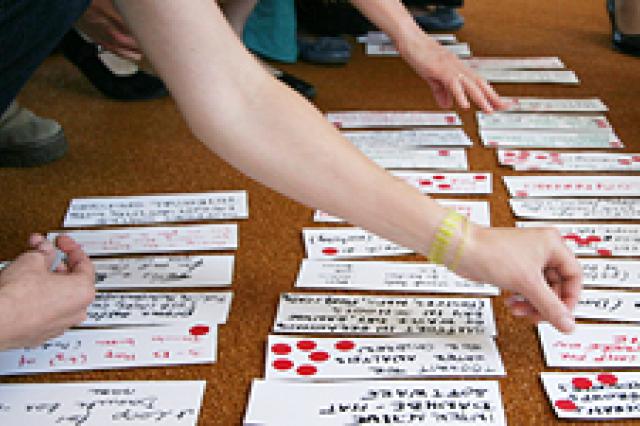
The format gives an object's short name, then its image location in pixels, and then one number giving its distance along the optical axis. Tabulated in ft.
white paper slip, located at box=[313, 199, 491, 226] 3.65
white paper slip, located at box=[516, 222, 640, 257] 3.38
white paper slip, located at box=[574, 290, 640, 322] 2.91
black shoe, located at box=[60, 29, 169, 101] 5.19
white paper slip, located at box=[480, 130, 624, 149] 4.45
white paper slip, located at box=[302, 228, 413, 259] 3.35
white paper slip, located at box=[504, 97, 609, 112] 4.96
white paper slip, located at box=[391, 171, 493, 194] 3.92
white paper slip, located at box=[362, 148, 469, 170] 4.17
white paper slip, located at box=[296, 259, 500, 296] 3.08
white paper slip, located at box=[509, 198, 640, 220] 3.66
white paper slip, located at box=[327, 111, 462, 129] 4.75
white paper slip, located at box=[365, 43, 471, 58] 6.06
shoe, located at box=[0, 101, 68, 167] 4.33
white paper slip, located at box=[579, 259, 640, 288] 3.13
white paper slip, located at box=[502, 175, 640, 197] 3.87
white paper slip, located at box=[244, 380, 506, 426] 2.38
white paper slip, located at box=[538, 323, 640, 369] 2.66
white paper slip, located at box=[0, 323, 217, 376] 2.69
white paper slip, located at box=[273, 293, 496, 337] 2.81
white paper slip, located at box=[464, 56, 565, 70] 5.78
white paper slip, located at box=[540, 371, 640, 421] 2.43
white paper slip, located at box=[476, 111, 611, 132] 4.70
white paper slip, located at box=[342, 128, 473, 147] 4.43
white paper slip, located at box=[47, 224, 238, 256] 3.44
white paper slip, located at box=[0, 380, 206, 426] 2.42
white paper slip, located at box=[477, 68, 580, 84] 5.50
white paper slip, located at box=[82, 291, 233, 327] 2.90
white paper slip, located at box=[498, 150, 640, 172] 4.15
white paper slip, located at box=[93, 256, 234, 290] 3.17
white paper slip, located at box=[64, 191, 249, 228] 3.70
